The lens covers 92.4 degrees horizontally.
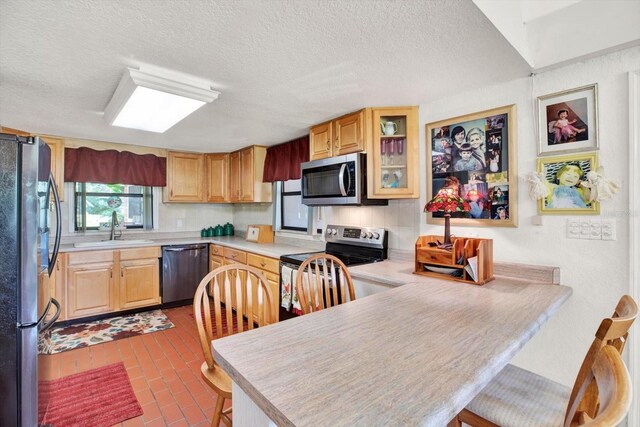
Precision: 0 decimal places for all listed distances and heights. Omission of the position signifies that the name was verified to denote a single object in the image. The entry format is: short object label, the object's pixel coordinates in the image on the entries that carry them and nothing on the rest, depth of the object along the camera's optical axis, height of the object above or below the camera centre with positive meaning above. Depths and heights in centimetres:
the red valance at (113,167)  354 +61
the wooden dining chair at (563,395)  59 -66
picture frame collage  192 +35
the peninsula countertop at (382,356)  68 -42
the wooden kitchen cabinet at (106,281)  327 -73
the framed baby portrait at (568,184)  164 +17
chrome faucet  384 -12
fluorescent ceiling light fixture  176 +78
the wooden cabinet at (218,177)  393 +54
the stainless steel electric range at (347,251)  263 -33
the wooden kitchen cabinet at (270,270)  294 -54
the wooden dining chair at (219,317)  129 -47
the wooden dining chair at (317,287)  167 -41
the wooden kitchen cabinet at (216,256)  392 -53
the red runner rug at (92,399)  187 -123
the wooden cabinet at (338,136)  245 +69
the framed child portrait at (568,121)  163 +52
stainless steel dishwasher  382 -70
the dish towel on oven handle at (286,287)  272 -64
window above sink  379 +15
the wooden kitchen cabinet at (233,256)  352 -48
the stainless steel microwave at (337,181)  241 +29
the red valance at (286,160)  335 +65
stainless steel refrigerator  130 -26
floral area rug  293 -119
